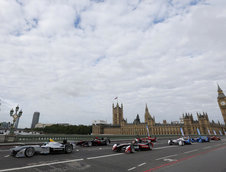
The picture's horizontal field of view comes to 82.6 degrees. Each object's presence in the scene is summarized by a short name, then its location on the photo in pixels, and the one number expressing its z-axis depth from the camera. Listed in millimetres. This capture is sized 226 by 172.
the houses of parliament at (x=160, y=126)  109812
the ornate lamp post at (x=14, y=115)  20625
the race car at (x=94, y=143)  19625
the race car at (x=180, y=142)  24055
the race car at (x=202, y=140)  32350
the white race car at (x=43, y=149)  10492
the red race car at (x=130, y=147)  14641
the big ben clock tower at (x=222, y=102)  138000
